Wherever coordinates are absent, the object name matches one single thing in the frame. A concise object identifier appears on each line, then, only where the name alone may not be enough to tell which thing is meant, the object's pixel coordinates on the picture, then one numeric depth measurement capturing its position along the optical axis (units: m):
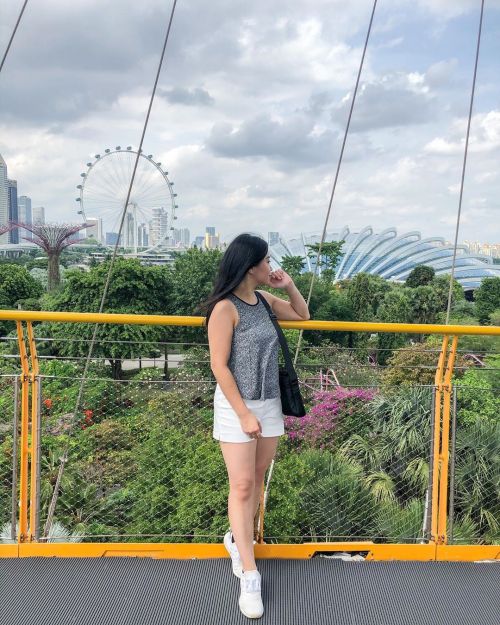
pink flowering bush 4.25
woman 1.95
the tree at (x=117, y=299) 22.20
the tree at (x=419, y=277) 53.41
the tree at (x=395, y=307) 37.50
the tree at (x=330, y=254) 59.18
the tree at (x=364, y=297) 40.97
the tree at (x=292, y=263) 52.62
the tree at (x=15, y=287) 33.59
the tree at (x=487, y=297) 42.02
